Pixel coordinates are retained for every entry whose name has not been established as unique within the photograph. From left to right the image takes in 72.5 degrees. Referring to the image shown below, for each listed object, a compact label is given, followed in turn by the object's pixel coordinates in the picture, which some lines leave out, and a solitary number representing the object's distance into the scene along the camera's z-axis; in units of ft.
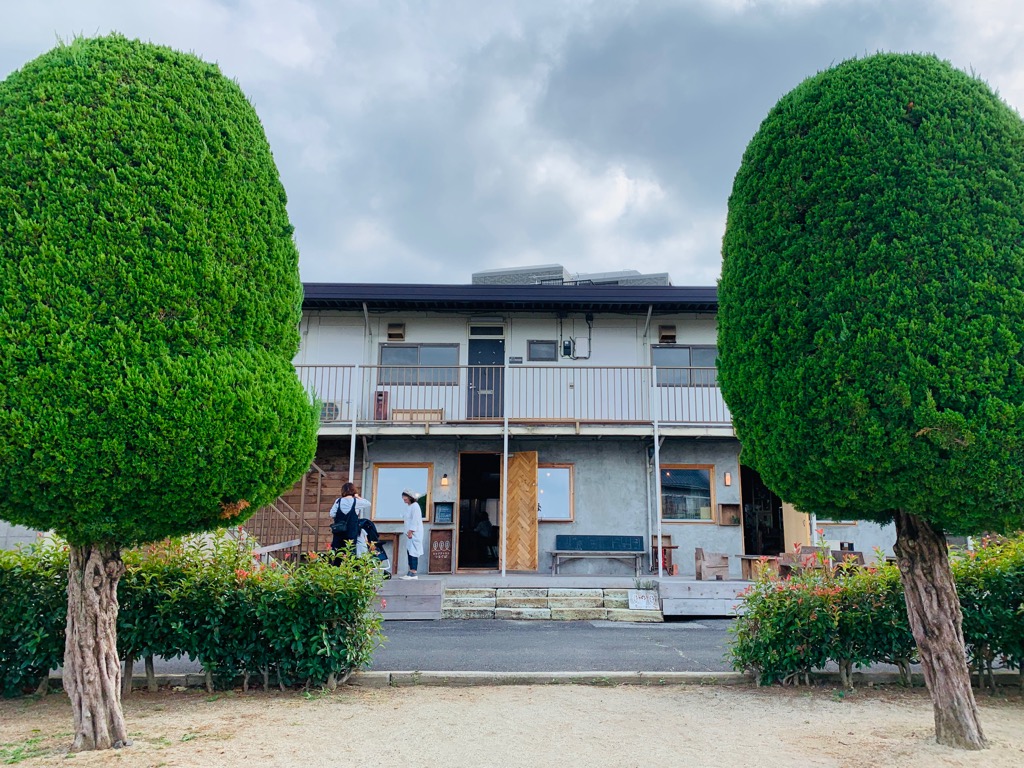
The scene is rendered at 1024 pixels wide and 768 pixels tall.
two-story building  47.37
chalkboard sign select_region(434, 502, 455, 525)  48.32
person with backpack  32.30
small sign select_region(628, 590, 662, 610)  36.50
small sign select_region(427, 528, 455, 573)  47.21
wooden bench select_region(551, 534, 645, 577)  46.16
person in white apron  40.27
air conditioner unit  47.34
